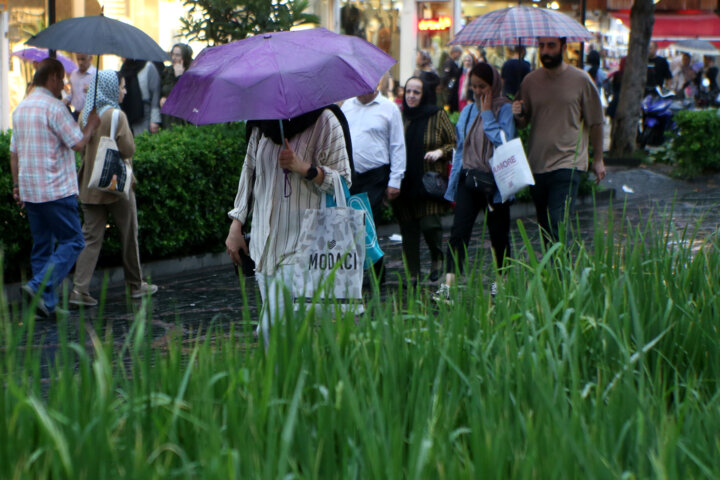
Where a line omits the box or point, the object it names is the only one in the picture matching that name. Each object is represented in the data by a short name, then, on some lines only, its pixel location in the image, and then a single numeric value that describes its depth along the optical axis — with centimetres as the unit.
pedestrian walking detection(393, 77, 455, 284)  1718
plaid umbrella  1691
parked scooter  4331
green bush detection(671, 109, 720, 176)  3344
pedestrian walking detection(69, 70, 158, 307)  1595
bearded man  1497
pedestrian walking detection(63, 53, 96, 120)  2493
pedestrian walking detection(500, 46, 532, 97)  3117
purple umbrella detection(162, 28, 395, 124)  931
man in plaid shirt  1483
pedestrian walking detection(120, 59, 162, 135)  2623
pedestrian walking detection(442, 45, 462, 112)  4001
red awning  7088
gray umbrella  1553
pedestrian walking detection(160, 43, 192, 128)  2697
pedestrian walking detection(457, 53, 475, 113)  3849
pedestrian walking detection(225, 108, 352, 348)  1014
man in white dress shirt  1638
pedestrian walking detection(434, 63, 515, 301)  1510
